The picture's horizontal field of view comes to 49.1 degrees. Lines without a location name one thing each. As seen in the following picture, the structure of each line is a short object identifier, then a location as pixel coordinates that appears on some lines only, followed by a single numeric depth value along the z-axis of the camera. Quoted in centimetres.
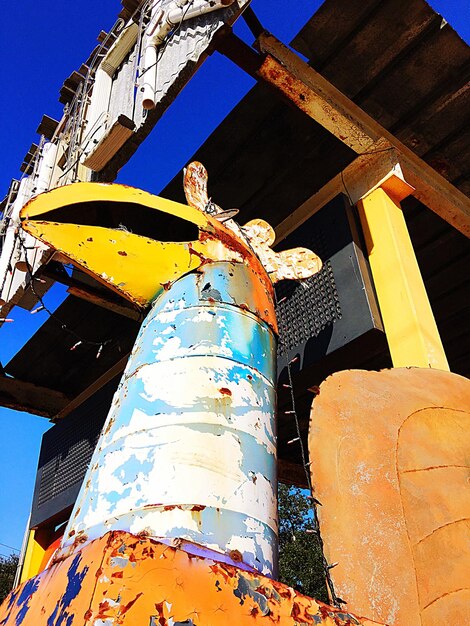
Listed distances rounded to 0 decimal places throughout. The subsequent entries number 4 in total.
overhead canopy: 239
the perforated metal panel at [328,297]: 223
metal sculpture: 58
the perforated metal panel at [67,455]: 402
